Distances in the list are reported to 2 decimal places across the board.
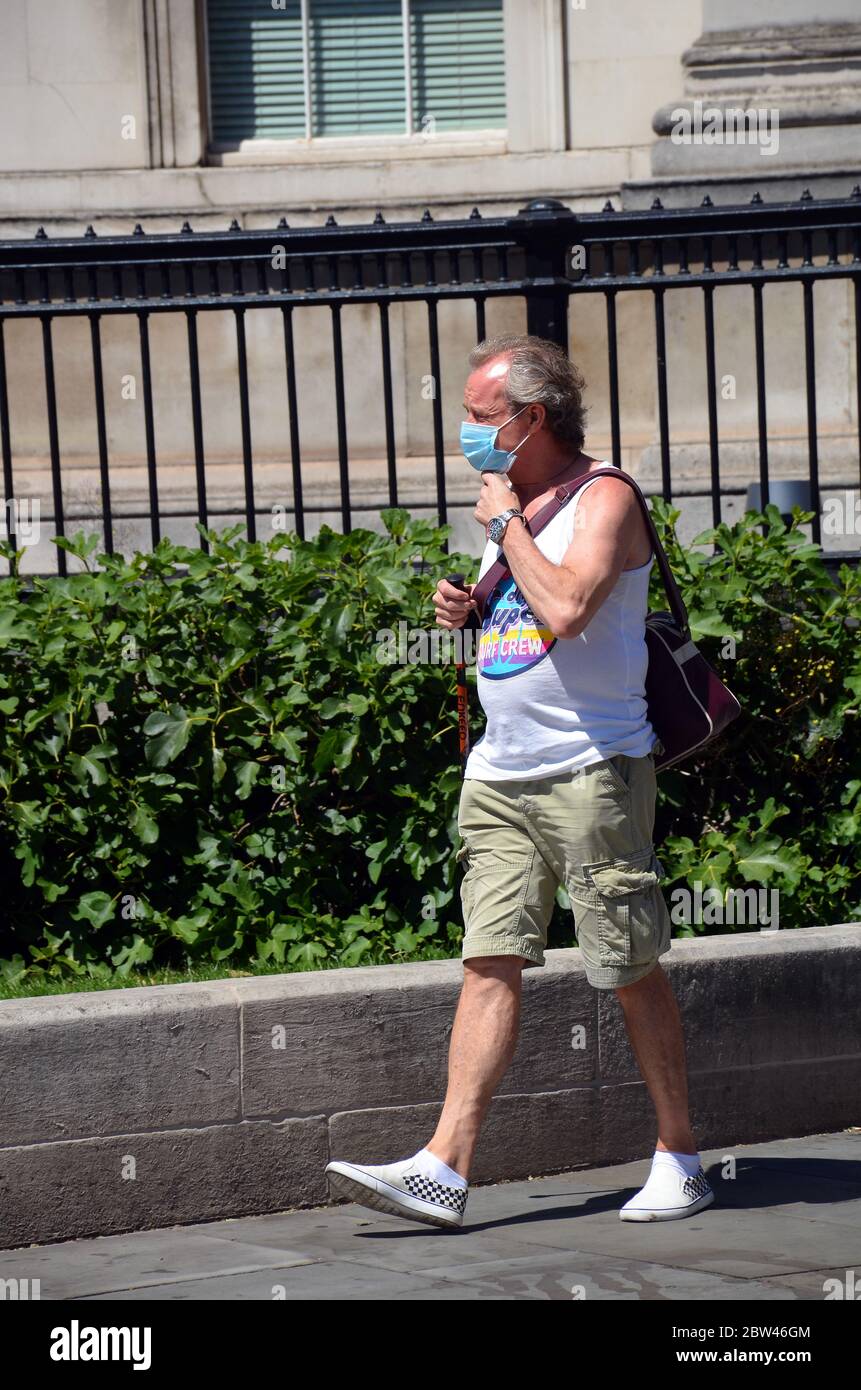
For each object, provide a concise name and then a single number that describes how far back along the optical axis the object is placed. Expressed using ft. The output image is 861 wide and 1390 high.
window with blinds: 73.77
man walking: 29.19
